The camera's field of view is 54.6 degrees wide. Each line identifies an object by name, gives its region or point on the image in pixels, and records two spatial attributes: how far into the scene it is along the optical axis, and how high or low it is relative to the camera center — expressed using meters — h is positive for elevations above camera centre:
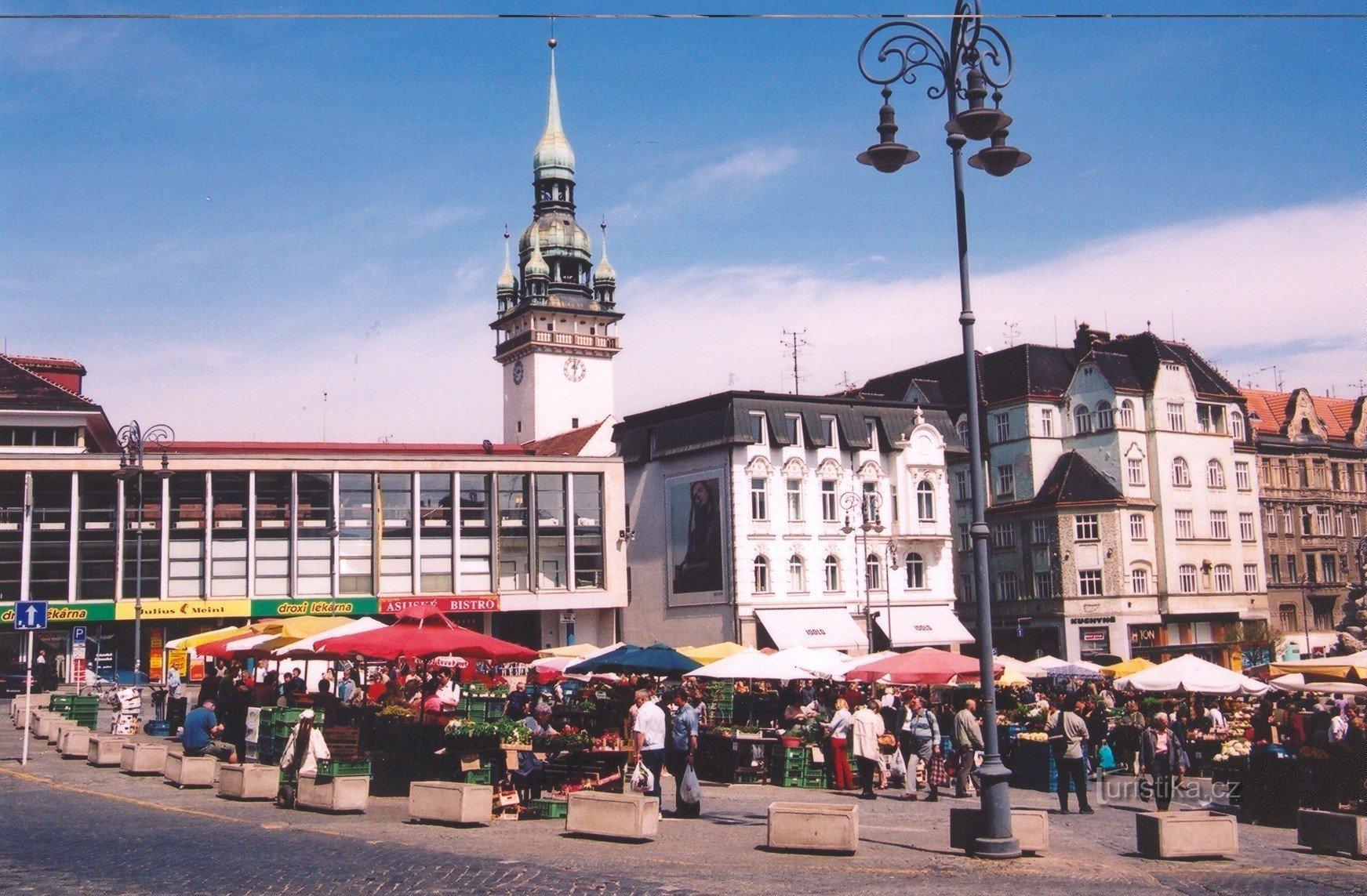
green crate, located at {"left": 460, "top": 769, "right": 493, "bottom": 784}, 17.02 -2.01
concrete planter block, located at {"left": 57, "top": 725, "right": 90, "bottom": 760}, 24.22 -2.08
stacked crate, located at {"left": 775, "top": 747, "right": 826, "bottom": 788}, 22.33 -2.60
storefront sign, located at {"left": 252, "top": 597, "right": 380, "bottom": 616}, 56.00 +0.72
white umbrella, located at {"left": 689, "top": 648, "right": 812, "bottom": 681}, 25.03 -1.06
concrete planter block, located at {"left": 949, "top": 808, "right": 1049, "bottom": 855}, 13.91 -2.34
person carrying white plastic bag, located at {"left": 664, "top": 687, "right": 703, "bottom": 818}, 16.81 -1.88
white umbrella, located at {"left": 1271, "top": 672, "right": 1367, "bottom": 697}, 24.67 -1.68
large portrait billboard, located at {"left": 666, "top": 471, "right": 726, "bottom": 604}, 53.75 +3.10
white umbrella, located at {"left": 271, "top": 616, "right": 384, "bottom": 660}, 24.89 -0.24
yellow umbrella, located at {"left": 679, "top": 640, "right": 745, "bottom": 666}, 29.81 -0.88
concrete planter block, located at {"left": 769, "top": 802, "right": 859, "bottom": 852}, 13.98 -2.29
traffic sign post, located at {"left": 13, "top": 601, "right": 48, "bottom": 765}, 22.56 +0.23
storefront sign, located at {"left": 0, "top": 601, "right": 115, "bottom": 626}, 53.53 +0.71
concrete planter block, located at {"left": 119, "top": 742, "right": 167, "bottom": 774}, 21.14 -2.07
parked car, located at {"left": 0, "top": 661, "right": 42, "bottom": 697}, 43.66 -1.69
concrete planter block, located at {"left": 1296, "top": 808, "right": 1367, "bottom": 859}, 14.42 -2.61
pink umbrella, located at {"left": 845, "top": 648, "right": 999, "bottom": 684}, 22.48 -1.02
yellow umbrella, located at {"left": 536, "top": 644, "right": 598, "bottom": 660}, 34.34 -0.91
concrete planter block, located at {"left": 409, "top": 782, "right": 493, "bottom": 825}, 15.84 -2.19
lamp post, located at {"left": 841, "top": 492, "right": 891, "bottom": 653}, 53.31 +3.82
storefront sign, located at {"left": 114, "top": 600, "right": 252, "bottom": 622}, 54.31 +0.73
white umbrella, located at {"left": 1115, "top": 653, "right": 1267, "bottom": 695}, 25.08 -1.48
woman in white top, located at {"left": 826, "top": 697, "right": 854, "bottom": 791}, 21.94 -2.23
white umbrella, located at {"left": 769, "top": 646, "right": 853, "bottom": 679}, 26.56 -1.04
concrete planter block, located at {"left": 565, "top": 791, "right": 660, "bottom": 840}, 14.68 -2.23
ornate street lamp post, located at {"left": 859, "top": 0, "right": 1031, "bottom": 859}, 13.43 +4.71
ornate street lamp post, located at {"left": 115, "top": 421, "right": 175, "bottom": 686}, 35.72 +4.97
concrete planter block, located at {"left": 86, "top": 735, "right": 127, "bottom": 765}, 22.81 -2.08
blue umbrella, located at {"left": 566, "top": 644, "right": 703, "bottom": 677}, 26.03 -0.92
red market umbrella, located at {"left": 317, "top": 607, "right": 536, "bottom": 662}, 20.86 -0.37
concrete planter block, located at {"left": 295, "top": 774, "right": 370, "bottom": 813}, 16.75 -2.16
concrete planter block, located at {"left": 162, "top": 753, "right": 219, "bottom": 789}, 19.45 -2.11
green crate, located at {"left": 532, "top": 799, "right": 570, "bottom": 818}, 16.98 -2.42
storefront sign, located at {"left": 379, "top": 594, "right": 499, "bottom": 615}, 57.16 +0.73
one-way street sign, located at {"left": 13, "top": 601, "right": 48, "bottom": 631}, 22.62 +0.27
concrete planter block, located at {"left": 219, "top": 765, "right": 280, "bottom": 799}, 18.14 -2.14
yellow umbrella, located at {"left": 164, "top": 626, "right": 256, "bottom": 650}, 31.75 -0.27
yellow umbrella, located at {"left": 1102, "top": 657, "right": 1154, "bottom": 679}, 31.39 -1.54
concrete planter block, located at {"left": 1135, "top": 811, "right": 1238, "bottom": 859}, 14.02 -2.48
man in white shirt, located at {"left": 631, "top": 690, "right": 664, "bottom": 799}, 16.78 -1.49
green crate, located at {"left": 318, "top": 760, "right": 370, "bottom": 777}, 17.17 -1.89
